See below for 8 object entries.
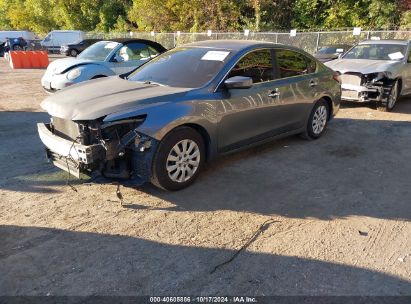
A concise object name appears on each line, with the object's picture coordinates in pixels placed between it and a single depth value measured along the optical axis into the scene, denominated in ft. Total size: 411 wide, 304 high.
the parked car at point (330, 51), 45.85
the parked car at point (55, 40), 113.61
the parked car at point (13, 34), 114.93
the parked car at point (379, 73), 29.01
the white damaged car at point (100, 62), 29.81
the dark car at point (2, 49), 101.91
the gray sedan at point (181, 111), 13.21
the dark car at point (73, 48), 94.53
